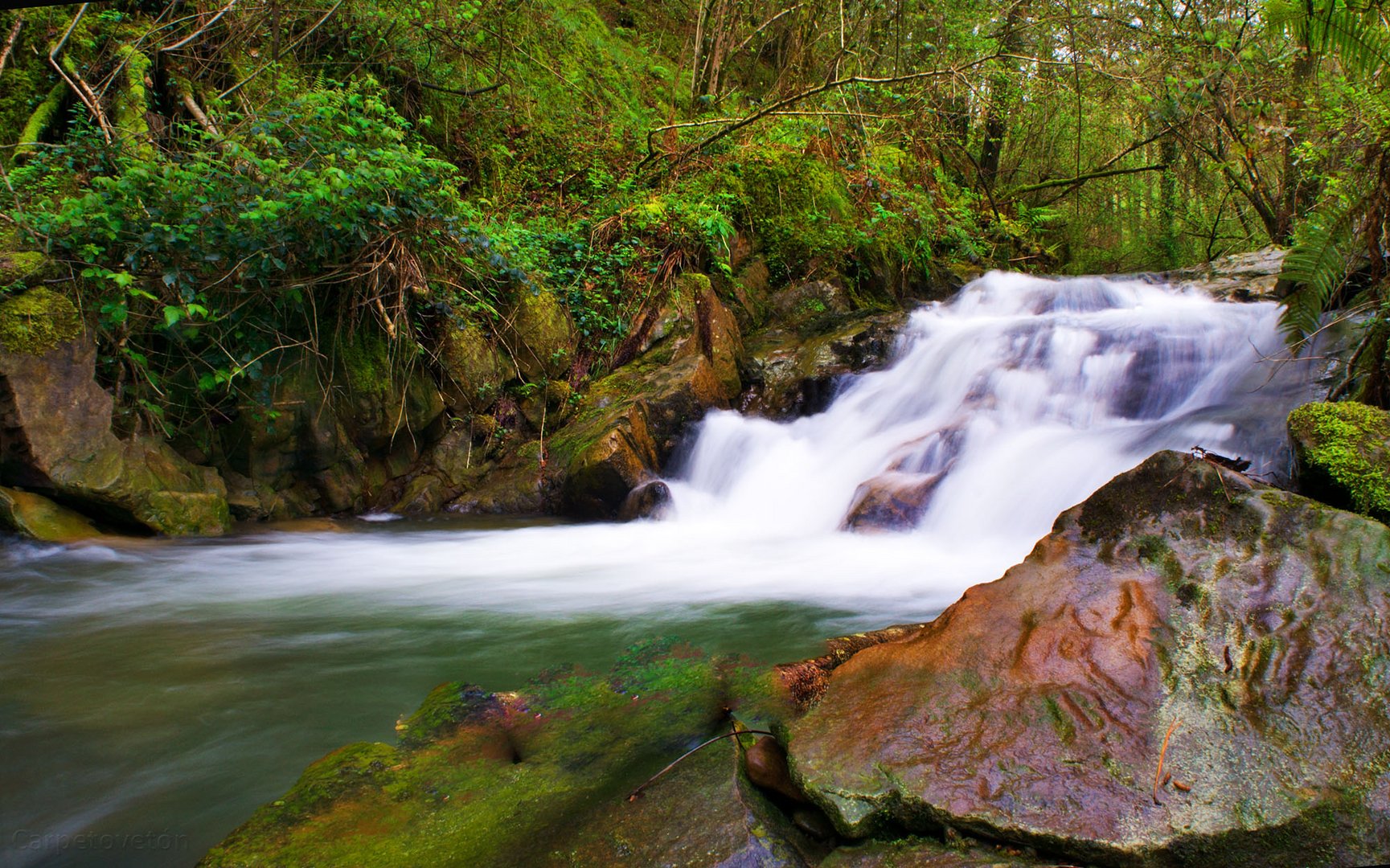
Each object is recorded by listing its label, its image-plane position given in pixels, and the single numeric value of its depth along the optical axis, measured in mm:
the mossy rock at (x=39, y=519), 4902
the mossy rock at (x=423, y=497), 6836
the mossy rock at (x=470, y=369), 6988
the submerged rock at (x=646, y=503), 6633
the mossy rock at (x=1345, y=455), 3133
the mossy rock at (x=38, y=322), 4918
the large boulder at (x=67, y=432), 4902
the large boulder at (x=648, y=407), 6648
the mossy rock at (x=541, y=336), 7258
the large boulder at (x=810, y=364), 7984
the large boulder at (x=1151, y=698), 1813
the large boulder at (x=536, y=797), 1921
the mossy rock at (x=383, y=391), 6578
